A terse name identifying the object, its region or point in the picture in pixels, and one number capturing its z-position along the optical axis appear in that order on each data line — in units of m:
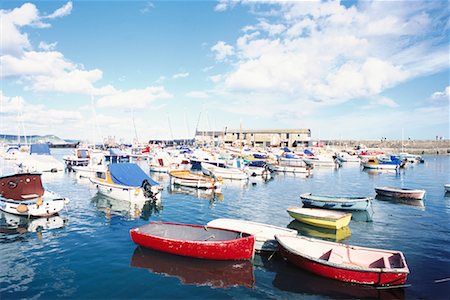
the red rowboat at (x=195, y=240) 15.00
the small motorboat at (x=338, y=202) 27.30
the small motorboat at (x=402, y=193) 32.69
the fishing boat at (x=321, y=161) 77.94
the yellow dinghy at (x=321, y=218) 21.28
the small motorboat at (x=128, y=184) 29.16
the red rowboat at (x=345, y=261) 12.48
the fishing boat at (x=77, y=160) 63.40
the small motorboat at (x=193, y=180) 38.00
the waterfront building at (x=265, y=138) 121.62
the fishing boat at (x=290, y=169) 59.88
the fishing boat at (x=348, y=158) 89.94
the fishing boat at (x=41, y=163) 54.54
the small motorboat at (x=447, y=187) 38.31
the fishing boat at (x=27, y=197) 22.38
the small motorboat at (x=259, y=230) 16.28
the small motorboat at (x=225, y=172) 47.69
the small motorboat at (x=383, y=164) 66.69
